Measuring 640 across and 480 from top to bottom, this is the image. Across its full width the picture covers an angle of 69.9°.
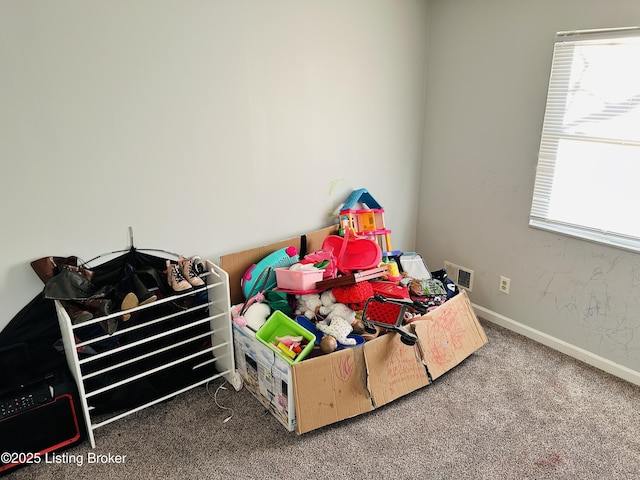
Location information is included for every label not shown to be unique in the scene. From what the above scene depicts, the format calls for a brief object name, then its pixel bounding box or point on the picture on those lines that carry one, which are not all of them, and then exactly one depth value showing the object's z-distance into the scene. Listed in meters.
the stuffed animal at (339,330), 2.16
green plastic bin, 2.12
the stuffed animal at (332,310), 2.30
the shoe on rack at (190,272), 2.17
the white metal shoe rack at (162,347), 1.93
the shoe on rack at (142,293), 1.98
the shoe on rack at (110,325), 1.91
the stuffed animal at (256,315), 2.27
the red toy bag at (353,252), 2.48
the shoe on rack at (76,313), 1.83
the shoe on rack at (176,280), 2.11
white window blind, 2.17
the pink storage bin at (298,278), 2.34
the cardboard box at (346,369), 2.02
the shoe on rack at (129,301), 1.93
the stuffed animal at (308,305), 2.37
